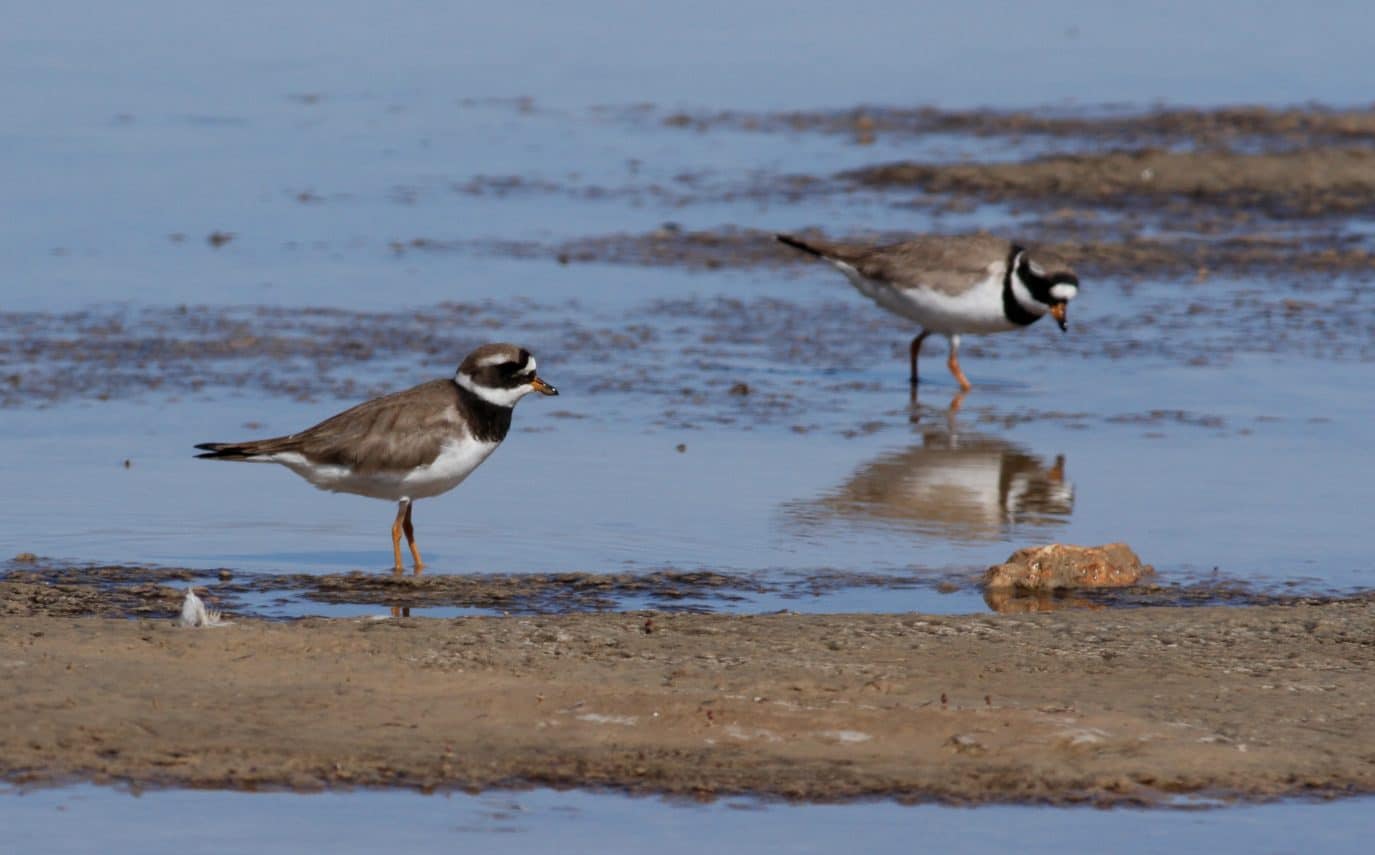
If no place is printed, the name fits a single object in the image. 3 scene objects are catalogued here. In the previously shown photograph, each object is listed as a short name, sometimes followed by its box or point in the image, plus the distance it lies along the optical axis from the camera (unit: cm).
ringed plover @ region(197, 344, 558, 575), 1970
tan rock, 1902
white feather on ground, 1648
